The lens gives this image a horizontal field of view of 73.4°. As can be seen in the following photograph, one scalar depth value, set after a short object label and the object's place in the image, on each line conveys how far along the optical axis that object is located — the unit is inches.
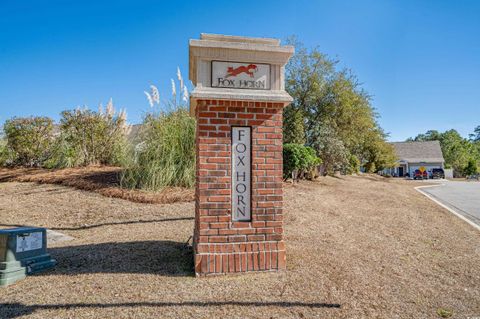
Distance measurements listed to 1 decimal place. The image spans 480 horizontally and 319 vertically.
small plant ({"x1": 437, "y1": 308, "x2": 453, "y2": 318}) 116.6
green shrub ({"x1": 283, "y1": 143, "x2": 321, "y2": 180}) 429.7
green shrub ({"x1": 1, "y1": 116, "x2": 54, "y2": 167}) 470.9
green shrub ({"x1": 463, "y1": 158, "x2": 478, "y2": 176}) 1824.6
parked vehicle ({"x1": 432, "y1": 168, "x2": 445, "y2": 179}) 1562.3
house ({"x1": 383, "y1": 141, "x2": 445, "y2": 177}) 1993.1
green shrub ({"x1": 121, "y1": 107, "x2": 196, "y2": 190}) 314.3
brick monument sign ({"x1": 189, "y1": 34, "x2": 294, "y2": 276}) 147.7
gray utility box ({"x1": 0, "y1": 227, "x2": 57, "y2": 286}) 141.0
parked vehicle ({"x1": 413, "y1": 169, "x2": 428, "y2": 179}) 1457.6
